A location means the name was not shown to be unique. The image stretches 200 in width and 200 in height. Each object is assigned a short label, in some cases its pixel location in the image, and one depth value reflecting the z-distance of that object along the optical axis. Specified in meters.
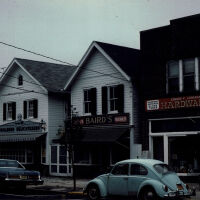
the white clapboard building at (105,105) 29.06
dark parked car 21.78
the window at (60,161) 33.00
